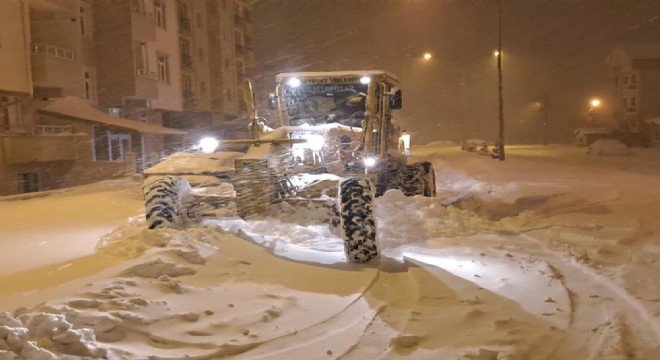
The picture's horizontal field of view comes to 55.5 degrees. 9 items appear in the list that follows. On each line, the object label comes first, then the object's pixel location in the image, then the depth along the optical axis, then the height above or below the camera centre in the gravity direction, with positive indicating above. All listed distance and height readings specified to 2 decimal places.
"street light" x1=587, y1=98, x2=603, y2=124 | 64.62 +2.65
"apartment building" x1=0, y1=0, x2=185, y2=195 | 23.88 +2.57
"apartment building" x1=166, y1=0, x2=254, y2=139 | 45.00 +7.59
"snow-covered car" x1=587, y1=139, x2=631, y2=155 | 35.91 -0.77
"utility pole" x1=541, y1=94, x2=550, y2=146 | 61.56 +3.20
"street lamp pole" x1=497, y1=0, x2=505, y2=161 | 29.54 +2.17
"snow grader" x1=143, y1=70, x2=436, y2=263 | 8.32 -0.21
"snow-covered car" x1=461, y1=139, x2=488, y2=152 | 40.66 -0.28
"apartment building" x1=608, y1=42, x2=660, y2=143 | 51.31 +3.85
